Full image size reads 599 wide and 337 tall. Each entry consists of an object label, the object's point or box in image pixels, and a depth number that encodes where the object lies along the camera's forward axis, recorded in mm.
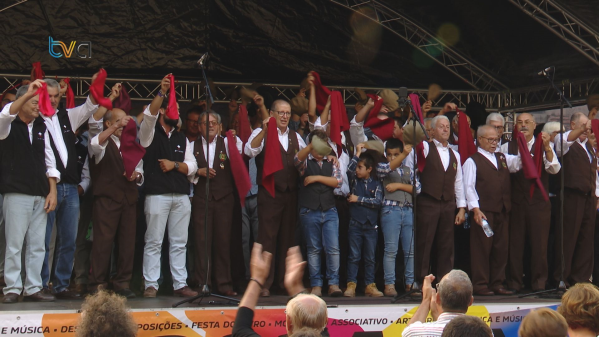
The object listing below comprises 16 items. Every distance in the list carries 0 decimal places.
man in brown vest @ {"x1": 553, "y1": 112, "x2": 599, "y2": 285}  13820
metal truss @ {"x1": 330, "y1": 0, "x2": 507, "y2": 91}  17344
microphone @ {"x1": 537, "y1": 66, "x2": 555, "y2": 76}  12605
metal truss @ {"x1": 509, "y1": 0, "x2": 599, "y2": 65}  15211
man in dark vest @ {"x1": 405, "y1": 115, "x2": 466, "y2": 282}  12953
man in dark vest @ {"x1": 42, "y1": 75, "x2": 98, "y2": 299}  11344
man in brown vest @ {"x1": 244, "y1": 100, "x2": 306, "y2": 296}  12453
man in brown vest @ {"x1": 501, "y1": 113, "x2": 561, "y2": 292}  13570
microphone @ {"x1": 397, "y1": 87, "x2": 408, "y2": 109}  11570
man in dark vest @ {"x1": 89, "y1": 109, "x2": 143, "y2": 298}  11602
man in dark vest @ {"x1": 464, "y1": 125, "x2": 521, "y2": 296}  13219
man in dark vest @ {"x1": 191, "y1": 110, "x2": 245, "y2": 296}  12320
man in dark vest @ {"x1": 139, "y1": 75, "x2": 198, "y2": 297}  11922
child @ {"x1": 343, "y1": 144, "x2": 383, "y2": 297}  12742
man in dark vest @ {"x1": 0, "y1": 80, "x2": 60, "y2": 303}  10609
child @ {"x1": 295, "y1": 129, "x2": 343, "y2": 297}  12422
